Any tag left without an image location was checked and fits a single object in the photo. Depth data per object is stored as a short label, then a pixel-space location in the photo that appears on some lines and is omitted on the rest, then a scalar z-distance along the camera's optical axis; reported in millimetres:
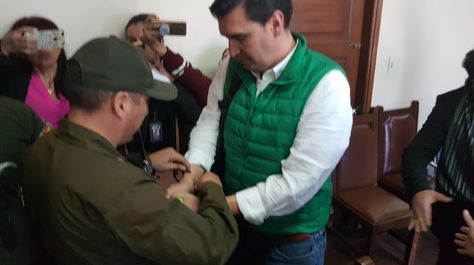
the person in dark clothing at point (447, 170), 1328
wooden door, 2747
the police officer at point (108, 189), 829
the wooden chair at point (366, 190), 2330
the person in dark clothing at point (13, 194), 1031
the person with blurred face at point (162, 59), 2004
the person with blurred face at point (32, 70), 1712
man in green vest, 1130
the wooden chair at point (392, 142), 2842
